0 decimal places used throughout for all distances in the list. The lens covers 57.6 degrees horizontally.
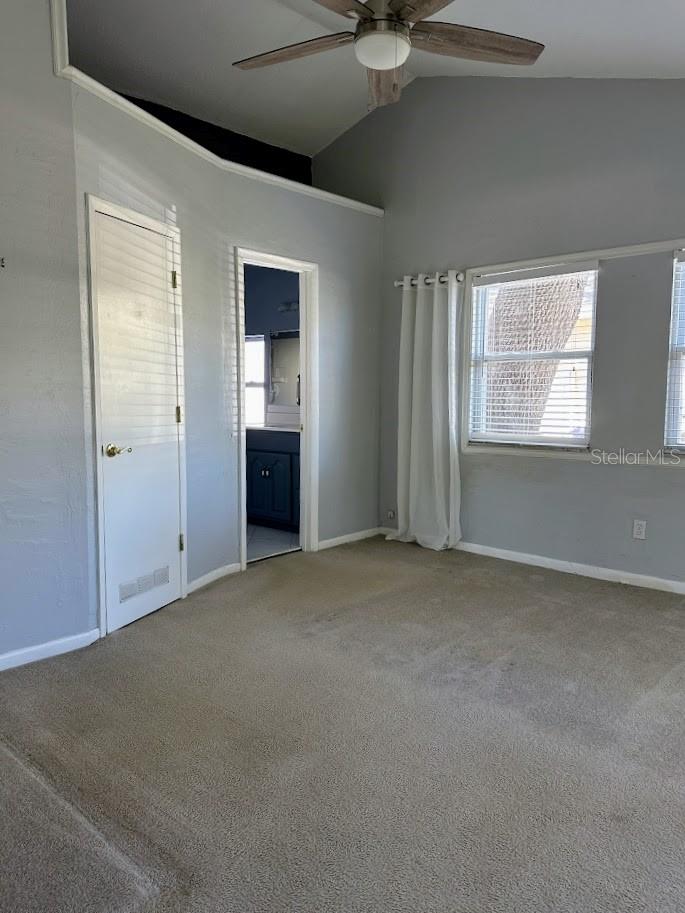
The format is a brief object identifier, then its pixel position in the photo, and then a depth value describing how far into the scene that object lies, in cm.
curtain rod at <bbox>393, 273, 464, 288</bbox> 470
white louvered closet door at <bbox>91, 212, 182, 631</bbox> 313
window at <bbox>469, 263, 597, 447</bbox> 420
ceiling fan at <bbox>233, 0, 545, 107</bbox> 228
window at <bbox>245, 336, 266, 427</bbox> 618
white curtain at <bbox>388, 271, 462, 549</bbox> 473
